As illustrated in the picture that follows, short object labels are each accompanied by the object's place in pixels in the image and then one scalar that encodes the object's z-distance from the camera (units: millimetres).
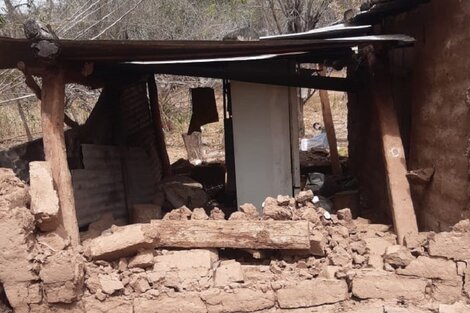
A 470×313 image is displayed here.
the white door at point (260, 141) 6309
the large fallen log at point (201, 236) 4781
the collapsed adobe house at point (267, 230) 4531
